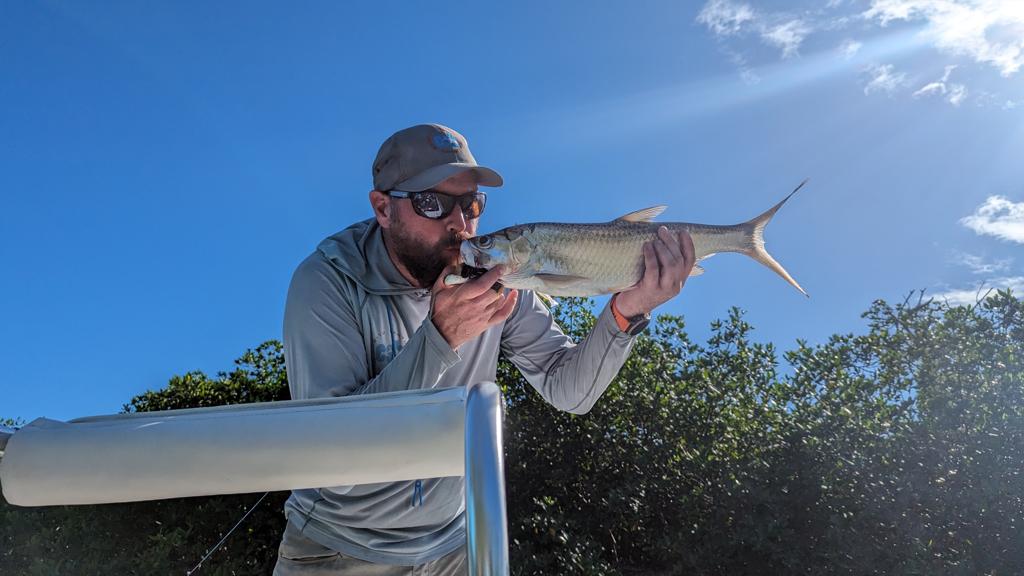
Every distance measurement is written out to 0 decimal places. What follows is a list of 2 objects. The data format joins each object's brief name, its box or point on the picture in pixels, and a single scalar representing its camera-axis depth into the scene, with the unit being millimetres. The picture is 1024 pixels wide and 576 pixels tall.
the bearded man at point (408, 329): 864
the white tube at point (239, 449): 382
